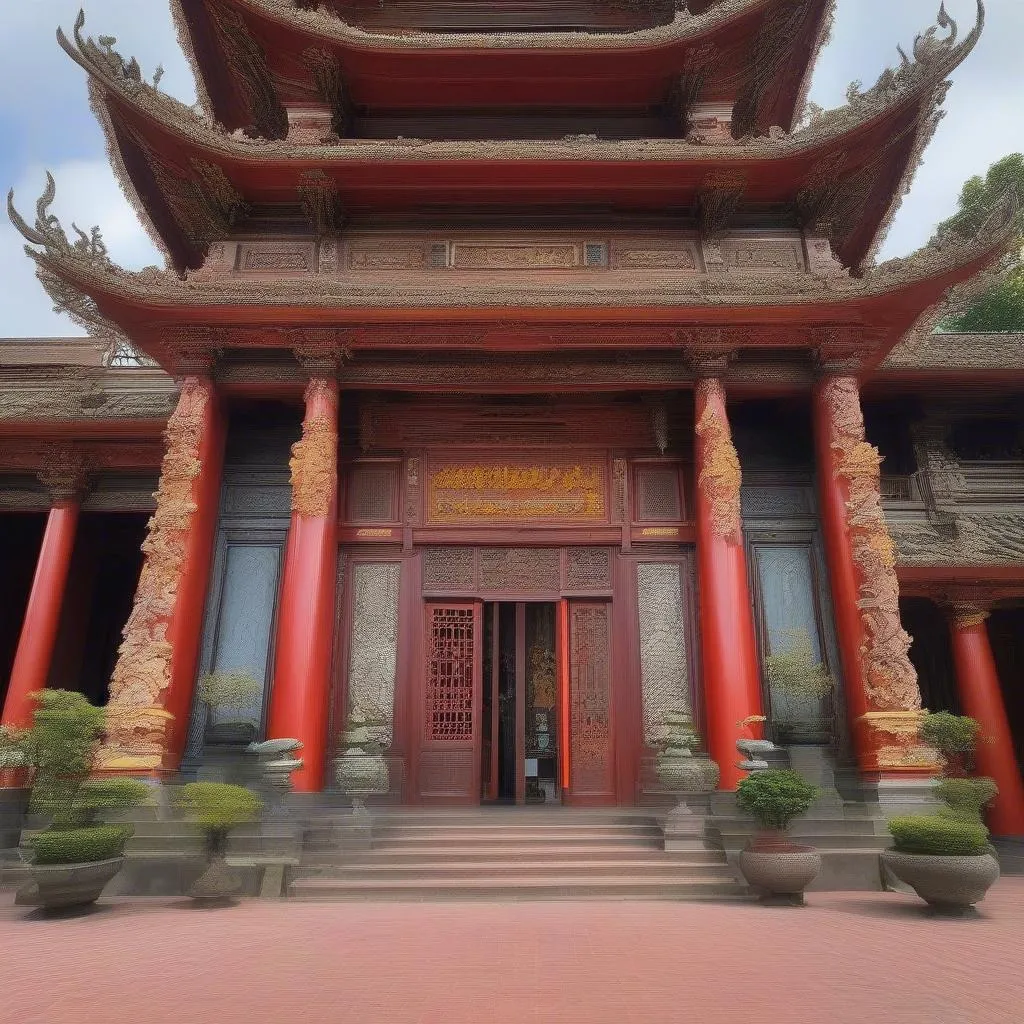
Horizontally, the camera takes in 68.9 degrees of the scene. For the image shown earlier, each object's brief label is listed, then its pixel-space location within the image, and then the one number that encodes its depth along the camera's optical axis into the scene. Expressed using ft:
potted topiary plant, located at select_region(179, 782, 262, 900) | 20.83
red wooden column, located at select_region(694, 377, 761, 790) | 26.94
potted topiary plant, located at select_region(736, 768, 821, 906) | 20.21
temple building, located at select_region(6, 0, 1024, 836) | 29.14
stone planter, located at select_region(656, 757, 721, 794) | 24.90
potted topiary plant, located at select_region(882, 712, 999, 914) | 18.52
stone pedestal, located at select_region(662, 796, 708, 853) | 23.70
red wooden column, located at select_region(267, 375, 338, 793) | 26.91
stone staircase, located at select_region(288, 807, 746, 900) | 21.57
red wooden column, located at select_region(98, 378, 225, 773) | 26.03
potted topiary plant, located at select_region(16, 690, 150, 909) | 19.42
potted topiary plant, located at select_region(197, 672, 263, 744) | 28.55
